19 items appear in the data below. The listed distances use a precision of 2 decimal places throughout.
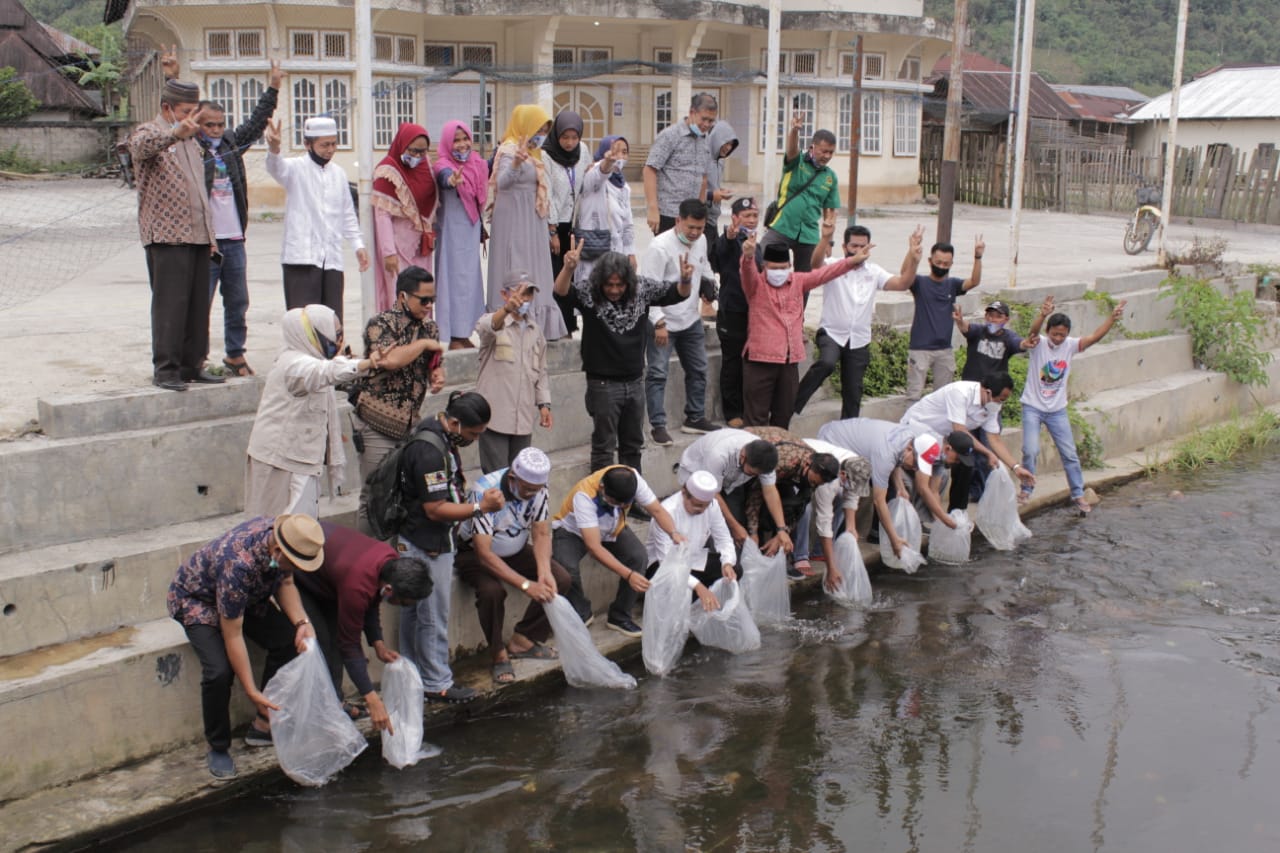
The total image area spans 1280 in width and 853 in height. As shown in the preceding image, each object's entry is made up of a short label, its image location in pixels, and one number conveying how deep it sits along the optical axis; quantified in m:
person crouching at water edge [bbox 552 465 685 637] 7.12
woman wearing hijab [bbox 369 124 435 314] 7.85
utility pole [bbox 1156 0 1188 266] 15.47
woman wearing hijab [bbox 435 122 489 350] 8.05
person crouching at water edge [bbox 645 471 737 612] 7.42
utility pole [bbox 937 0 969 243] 12.37
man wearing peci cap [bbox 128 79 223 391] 6.66
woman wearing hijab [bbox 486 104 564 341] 8.07
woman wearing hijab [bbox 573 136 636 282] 8.62
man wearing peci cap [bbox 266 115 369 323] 7.37
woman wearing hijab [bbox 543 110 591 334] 8.37
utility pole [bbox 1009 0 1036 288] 13.03
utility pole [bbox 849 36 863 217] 17.62
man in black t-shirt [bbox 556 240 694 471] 7.72
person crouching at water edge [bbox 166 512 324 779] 5.53
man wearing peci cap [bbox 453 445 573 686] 6.78
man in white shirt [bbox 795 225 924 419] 9.47
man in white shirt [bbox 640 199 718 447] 8.42
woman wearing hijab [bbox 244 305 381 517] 6.05
